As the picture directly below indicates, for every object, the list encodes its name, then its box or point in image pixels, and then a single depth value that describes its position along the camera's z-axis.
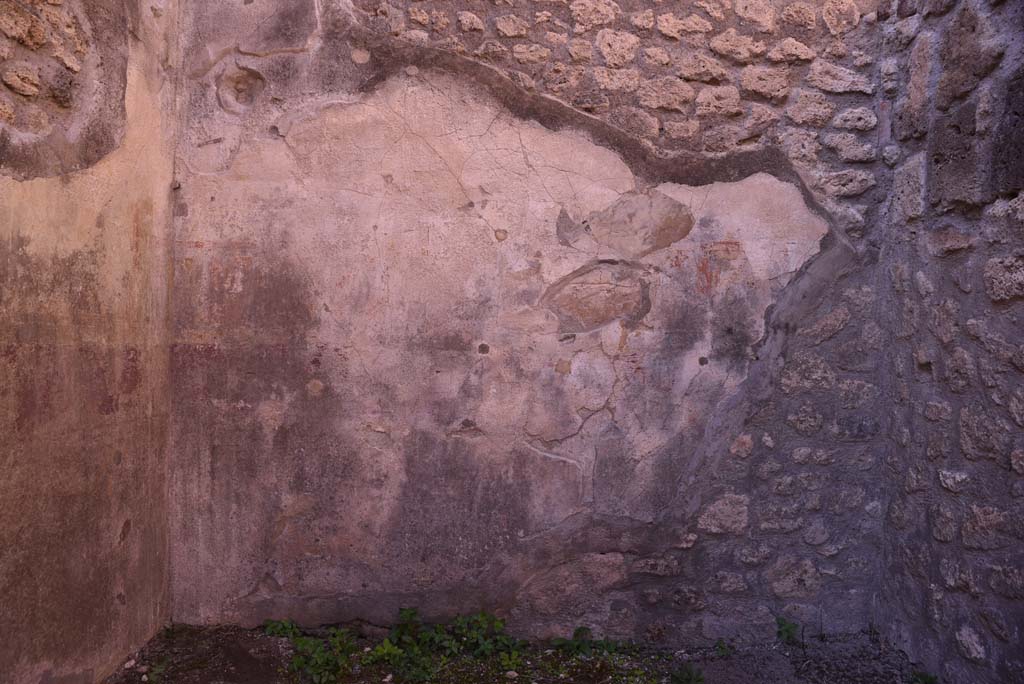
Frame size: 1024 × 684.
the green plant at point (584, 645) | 2.66
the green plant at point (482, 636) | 2.62
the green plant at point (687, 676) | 2.47
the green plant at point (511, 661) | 2.56
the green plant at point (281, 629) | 2.64
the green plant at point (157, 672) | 2.36
